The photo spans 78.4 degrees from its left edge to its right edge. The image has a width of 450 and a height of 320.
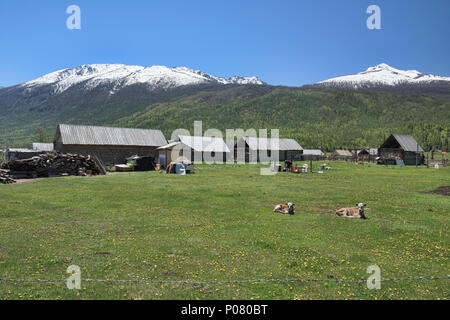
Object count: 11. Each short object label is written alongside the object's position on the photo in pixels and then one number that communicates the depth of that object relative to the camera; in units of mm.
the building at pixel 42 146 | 65562
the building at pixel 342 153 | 101875
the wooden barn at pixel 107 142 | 45594
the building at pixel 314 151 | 102938
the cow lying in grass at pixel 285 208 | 12438
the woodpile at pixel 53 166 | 25656
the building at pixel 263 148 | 69062
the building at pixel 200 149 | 45531
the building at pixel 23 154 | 30216
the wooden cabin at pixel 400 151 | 58969
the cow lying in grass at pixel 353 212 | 11773
